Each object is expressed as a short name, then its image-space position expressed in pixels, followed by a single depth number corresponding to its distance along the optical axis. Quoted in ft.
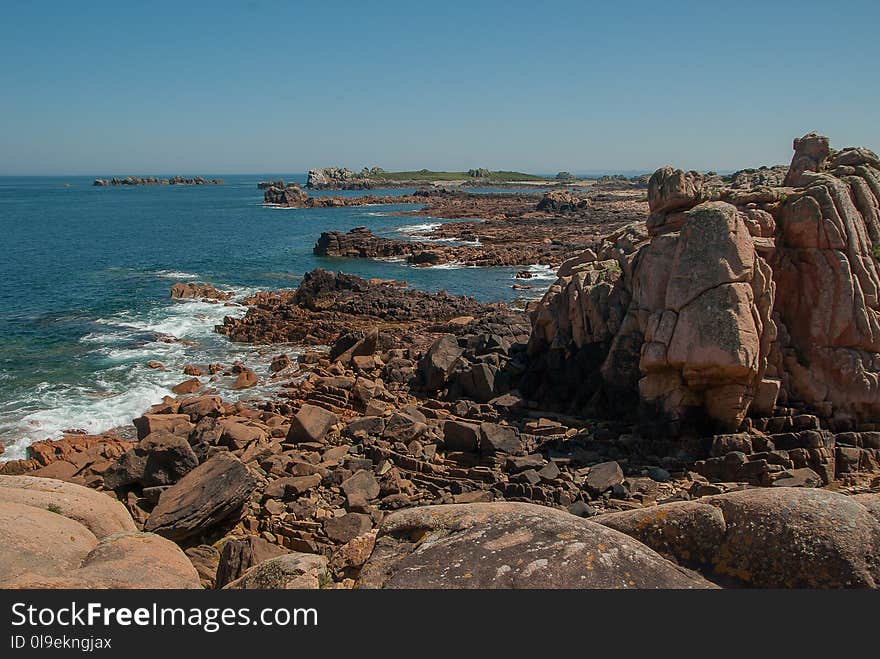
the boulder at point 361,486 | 52.04
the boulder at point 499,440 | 59.82
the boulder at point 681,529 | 19.94
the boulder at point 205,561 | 37.10
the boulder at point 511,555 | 17.16
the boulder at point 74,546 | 24.80
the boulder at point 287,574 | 21.31
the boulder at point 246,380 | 88.48
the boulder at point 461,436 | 61.16
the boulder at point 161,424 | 64.54
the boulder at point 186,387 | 86.07
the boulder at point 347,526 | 45.80
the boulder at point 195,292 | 149.59
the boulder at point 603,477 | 52.39
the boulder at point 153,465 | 52.70
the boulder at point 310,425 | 63.67
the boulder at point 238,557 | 34.14
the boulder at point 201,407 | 72.90
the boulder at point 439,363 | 81.97
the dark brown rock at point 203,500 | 43.98
